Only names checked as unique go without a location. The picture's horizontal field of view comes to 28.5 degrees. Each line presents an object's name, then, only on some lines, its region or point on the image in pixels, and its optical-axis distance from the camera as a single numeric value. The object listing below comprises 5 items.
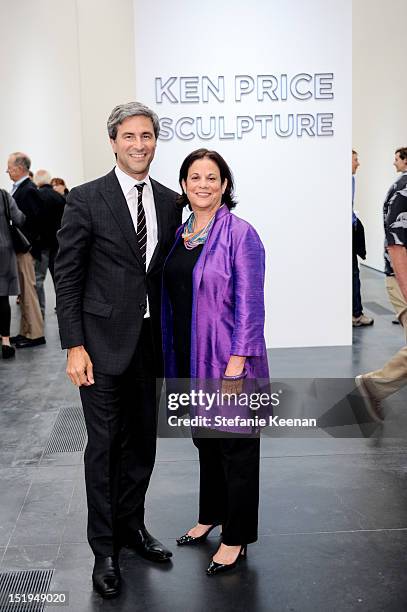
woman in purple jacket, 2.89
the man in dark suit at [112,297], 2.91
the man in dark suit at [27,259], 7.52
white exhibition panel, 6.72
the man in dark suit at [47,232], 8.09
